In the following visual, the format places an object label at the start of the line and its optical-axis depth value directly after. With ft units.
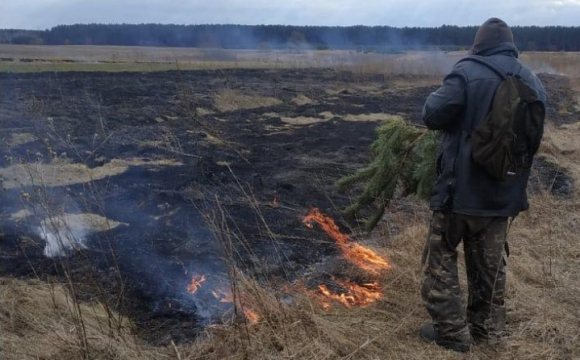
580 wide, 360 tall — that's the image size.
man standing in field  9.73
